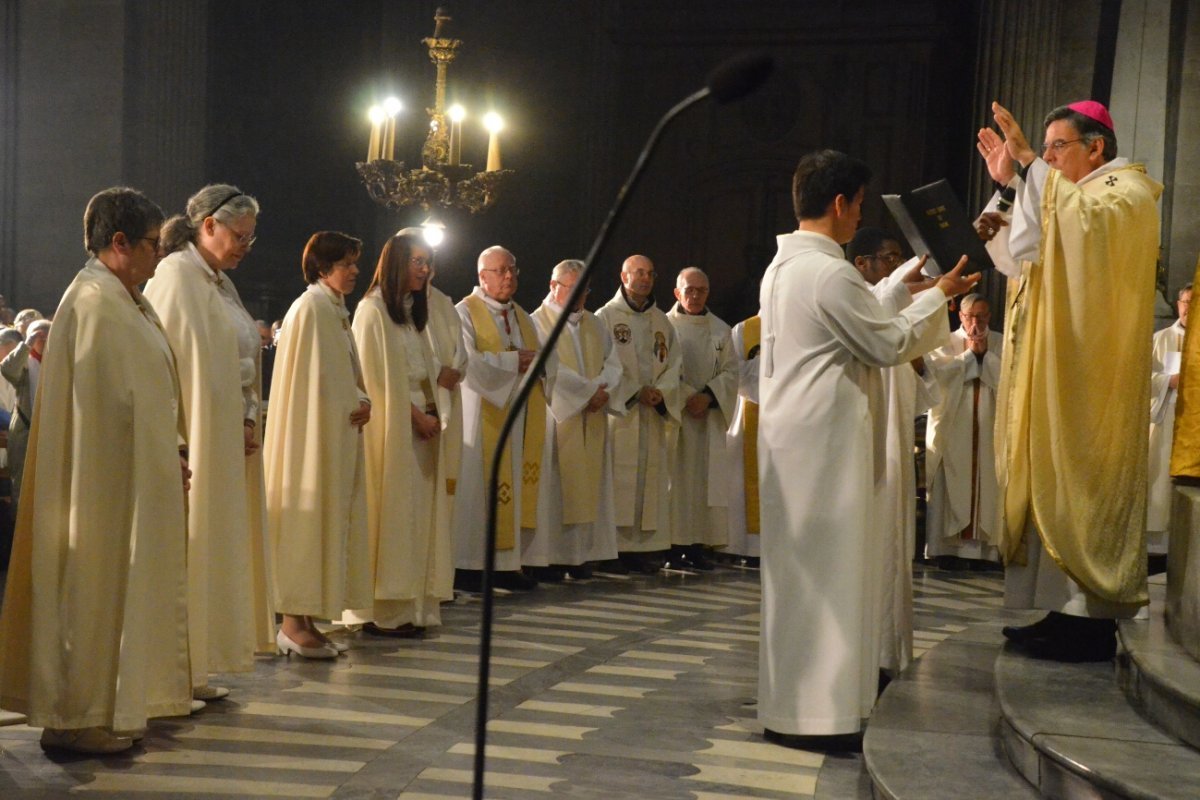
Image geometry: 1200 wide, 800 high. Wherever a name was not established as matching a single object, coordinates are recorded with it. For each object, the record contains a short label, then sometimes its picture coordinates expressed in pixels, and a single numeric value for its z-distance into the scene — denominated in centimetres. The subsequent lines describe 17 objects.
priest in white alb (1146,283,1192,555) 964
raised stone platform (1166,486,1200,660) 421
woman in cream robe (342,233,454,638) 692
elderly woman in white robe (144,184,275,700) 538
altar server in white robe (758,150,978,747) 474
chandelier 1064
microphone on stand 249
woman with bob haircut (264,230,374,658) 632
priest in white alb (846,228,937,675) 511
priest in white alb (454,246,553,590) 864
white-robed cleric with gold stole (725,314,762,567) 998
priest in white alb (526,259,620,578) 923
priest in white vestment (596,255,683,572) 974
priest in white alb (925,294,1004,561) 1047
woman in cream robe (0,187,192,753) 456
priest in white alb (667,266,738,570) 1012
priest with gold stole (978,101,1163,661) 473
